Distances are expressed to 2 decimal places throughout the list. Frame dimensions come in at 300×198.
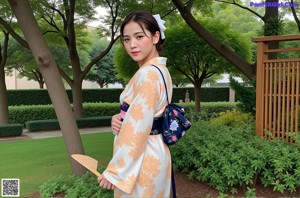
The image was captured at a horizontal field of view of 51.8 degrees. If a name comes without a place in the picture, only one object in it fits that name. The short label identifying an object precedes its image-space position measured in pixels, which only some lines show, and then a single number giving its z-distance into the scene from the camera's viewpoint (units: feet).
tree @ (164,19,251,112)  39.22
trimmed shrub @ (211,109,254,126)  21.02
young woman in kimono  5.26
